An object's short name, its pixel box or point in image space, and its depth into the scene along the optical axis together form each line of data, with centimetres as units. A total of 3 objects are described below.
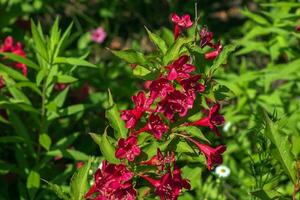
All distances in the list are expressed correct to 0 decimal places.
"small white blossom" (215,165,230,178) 384
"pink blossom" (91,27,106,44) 599
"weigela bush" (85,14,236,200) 225
